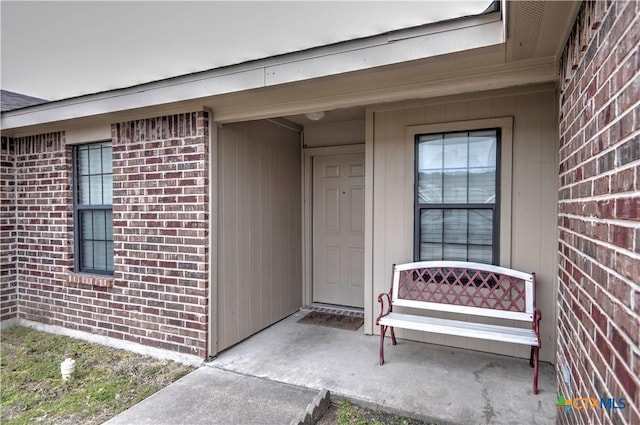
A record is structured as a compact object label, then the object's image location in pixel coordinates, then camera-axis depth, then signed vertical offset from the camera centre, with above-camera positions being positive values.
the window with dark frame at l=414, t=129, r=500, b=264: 3.32 +0.09
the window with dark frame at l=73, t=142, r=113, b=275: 4.02 -0.05
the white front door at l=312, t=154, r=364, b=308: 4.64 -0.32
